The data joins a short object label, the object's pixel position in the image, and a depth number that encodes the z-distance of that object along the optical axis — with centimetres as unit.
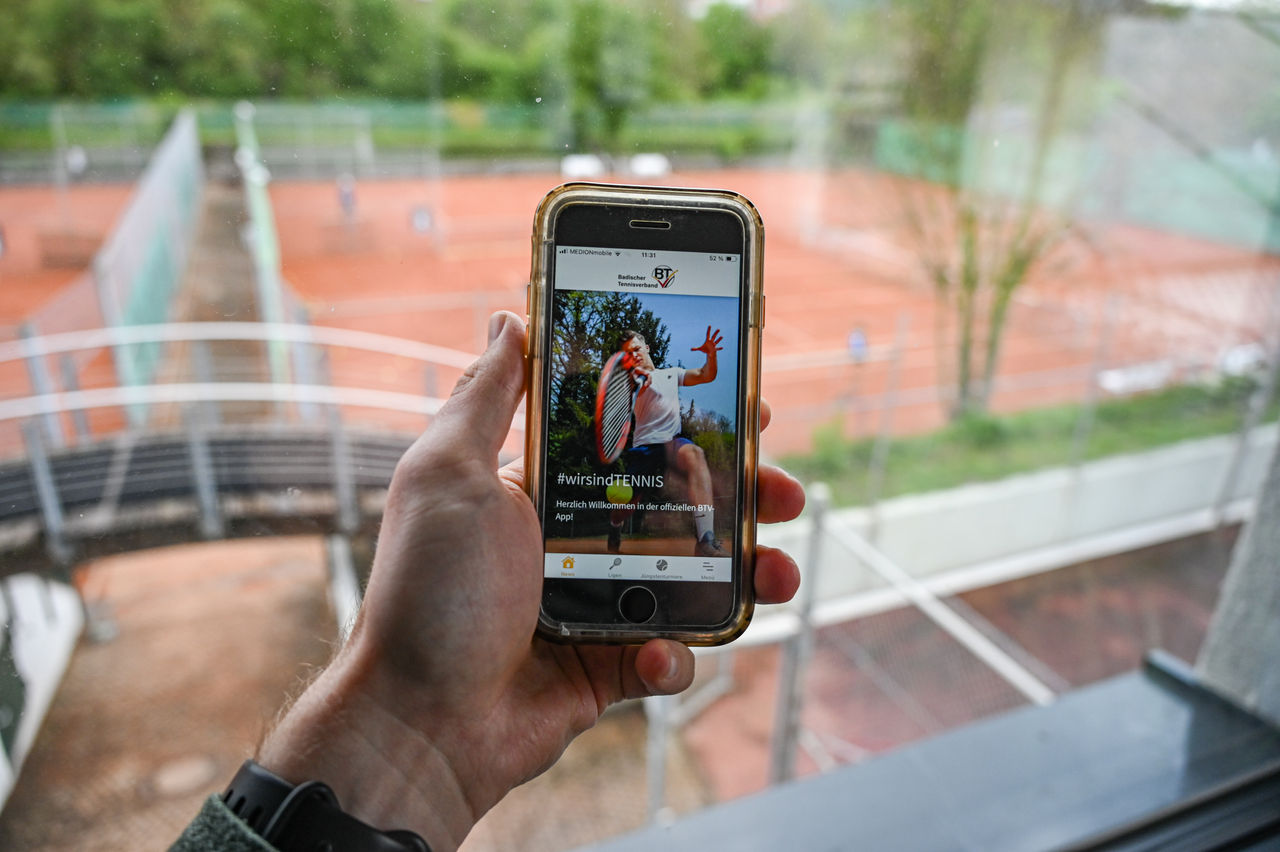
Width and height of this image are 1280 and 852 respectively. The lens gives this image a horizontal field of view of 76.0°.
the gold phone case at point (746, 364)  46
